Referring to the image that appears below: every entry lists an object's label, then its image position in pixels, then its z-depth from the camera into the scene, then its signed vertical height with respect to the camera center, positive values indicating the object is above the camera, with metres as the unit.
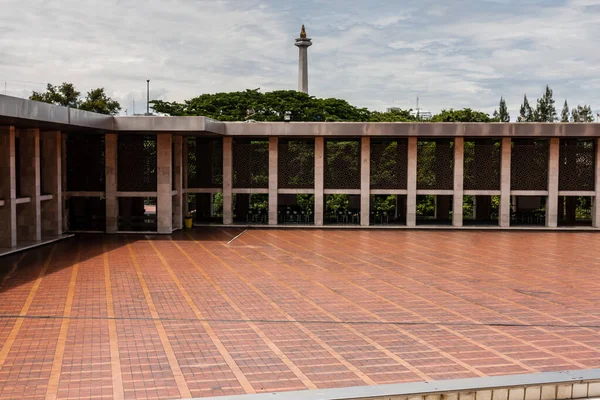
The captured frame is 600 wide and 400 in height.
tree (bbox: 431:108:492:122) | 69.31 +6.54
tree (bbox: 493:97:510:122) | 95.38 +9.53
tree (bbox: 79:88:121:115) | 63.72 +7.16
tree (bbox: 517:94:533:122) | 95.12 +9.54
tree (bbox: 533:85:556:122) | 92.62 +9.76
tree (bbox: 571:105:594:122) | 92.98 +9.16
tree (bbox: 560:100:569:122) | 92.58 +9.26
